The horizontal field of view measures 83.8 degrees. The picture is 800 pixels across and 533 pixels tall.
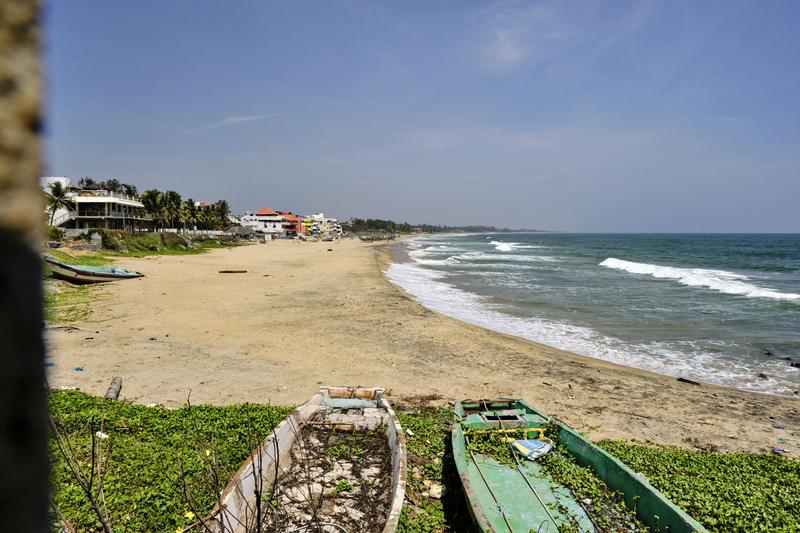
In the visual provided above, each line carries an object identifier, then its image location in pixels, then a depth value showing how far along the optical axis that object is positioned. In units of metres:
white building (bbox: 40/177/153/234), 54.83
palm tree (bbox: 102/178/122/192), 85.88
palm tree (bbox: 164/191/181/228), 73.88
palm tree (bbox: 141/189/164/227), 68.57
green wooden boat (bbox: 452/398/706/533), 6.21
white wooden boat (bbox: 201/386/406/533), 6.05
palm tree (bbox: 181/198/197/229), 79.62
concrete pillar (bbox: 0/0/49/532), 0.54
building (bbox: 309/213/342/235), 167.61
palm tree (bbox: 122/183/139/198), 80.33
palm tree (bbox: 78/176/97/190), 84.00
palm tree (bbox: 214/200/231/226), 114.57
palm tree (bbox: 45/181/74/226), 45.58
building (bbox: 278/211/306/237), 144.88
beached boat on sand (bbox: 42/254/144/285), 25.41
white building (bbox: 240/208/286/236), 140.12
